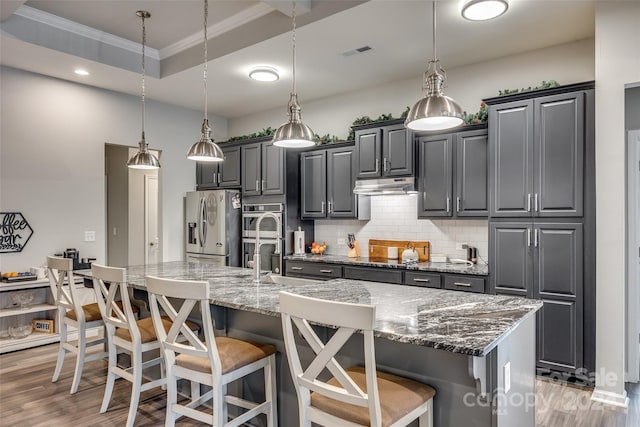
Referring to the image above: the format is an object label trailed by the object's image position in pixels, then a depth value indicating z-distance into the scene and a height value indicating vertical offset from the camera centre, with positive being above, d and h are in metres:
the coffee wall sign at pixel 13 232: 4.35 -0.19
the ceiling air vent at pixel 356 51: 3.90 +1.56
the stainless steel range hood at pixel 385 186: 4.35 +0.29
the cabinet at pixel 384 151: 4.37 +0.68
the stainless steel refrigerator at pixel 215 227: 5.54 -0.18
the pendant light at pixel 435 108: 2.11 +0.54
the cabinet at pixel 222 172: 5.89 +0.60
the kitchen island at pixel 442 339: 1.62 -0.60
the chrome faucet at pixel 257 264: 3.03 -0.37
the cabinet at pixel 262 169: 5.31 +0.59
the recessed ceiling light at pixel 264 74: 4.49 +1.55
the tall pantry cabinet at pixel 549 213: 3.24 +0.00
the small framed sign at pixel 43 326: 4.50 -1.22
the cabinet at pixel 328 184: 4.94 +0.37
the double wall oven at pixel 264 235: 5.23 -0.28
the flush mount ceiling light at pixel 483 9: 3.02 +1.53
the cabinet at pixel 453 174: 3.94 +0.38
